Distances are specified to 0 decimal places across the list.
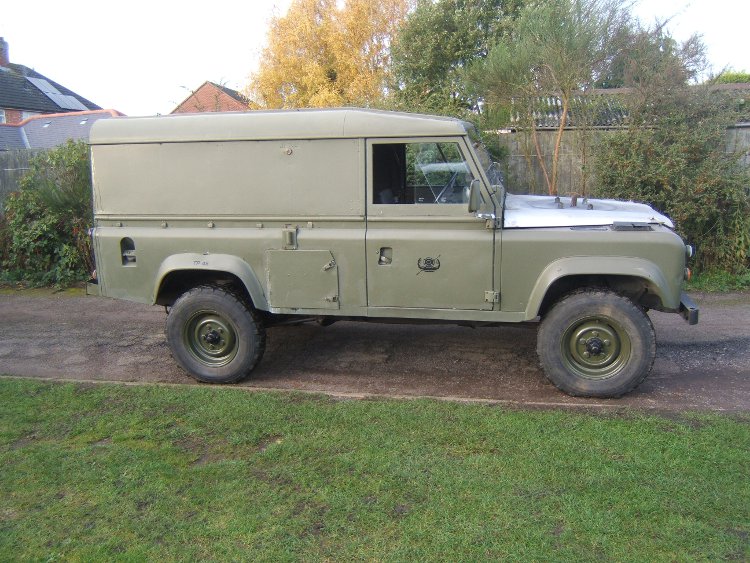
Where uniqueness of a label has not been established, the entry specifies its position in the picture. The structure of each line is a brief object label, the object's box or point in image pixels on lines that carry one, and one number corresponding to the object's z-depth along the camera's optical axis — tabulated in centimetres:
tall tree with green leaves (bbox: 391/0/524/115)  1580
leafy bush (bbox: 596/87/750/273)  915
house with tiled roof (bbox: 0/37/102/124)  3275
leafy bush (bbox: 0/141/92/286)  1034
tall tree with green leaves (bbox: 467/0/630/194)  942
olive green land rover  516
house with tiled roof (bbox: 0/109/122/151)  2250
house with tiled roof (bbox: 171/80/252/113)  2494
